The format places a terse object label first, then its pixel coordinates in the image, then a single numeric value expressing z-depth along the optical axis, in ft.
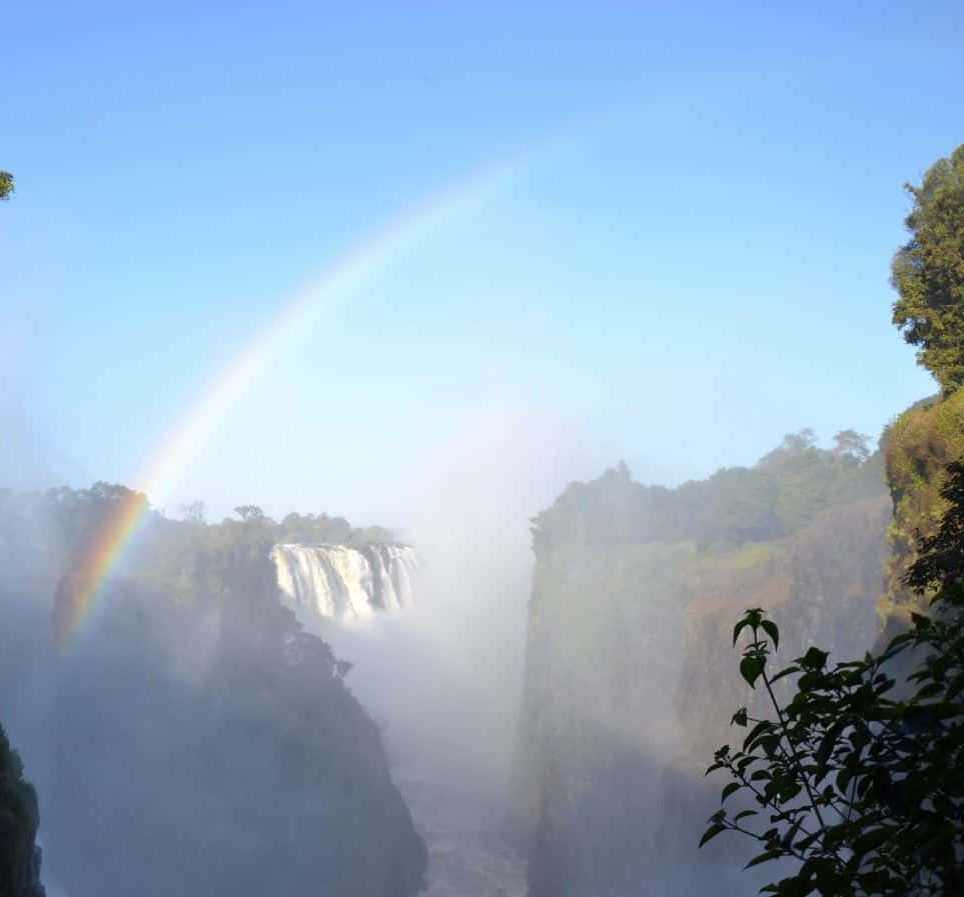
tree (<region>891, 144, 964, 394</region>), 93.20
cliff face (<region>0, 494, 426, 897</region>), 170.09
